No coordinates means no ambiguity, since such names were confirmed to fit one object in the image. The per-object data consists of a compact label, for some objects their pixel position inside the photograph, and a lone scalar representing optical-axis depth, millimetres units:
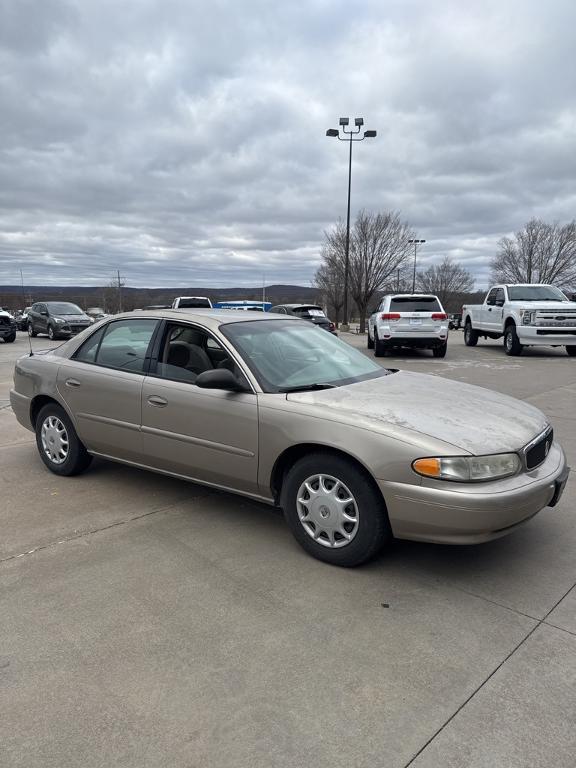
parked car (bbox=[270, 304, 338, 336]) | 21953
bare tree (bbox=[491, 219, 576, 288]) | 62906
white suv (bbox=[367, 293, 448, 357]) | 14406
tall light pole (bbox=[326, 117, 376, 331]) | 28172
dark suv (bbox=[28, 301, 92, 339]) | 24297
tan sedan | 3002
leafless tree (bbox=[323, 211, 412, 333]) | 42594
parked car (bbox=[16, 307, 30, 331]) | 37312
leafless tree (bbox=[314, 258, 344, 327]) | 46169
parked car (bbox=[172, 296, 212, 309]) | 23922
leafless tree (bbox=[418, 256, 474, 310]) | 84988
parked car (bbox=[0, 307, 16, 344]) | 22330
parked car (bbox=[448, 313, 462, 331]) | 45138
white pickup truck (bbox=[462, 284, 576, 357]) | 14109
